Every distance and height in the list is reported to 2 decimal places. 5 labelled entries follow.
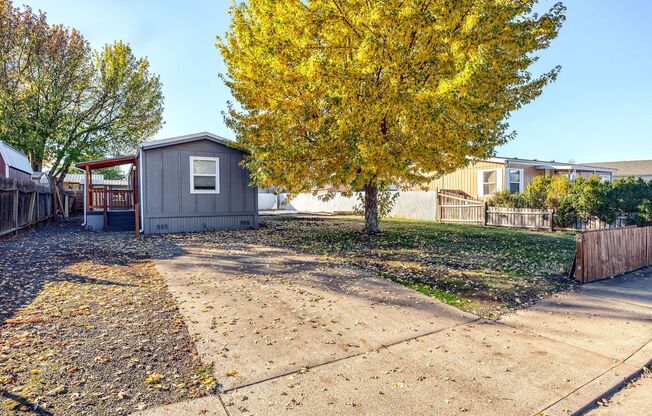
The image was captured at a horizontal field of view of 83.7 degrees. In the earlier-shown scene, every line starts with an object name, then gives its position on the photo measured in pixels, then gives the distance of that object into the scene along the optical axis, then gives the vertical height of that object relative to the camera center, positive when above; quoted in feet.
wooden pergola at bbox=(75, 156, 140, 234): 46.57 +2.50
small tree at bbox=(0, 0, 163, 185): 64.34 +22.64
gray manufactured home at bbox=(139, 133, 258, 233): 41.16 +2.21
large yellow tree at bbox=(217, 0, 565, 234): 26.20 +10.13
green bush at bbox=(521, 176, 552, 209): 48.86 +1.97
